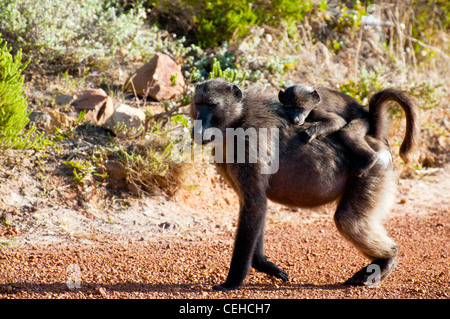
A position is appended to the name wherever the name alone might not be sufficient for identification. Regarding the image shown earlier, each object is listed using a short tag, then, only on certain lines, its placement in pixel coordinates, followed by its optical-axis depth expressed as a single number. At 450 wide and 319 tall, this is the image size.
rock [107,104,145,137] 6.77
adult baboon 4.30
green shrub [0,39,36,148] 5.13
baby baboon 4.38
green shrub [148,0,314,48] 9.01
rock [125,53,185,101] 7.69
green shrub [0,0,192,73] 7.32
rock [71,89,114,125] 6.99
